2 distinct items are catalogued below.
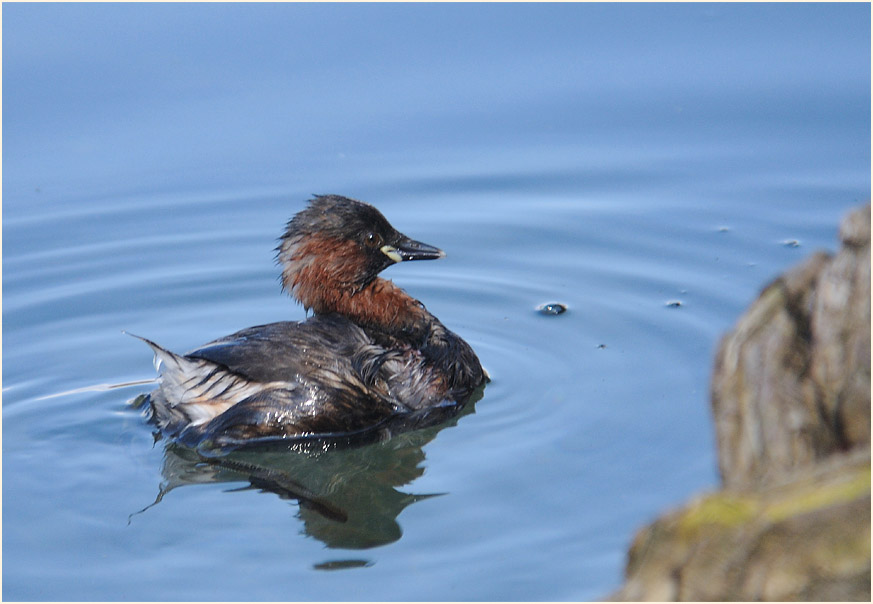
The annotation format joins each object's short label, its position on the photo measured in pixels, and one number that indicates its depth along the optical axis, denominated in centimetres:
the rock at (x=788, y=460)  448
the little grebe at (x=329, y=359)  1040
